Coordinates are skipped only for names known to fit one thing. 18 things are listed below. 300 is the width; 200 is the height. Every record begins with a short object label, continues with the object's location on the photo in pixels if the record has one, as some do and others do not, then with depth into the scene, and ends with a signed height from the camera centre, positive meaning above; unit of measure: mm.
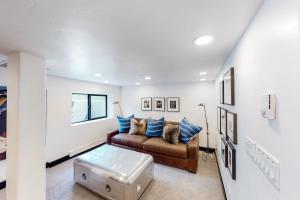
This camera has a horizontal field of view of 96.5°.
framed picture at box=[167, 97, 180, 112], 4188 -120
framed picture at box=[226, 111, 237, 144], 1322 -281
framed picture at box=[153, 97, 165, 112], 4398 -89
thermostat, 643 -33
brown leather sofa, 2729 -1101
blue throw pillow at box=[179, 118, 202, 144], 3154 -761
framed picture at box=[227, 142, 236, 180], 1385 -644
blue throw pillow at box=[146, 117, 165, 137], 3650 -760
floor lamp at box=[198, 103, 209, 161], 3482 -1209
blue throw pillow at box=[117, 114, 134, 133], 4102 -727
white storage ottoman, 1842 -1098
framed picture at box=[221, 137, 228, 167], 1745 -693
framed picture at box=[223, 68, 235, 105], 1394 +145
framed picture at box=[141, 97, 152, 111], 4598 -125
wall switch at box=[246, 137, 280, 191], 631 -348
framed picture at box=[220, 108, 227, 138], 1829 -288
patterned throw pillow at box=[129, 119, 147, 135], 3879 -781
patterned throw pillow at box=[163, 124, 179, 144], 3122 -798
